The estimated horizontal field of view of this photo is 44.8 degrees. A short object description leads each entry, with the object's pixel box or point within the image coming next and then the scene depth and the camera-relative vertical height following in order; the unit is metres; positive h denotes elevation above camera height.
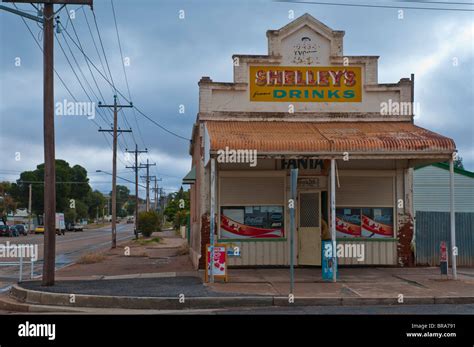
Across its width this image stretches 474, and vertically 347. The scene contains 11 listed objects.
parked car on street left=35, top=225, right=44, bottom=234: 71.71 -3.87
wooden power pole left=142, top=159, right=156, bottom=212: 74.46 +2.84
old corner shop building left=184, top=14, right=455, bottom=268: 17.30 +0.99
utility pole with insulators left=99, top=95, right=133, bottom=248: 37.96 +2.91
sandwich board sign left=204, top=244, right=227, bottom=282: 14.41 -1.64
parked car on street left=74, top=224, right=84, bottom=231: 90.69 -4.55
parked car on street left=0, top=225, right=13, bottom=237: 61.16 -3.36
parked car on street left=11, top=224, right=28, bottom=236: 64.94 -3.49
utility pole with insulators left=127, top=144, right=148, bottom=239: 54.08 +2.20
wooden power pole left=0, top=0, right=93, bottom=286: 13.77 +1.55
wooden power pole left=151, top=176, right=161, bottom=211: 107.03 +1.53
